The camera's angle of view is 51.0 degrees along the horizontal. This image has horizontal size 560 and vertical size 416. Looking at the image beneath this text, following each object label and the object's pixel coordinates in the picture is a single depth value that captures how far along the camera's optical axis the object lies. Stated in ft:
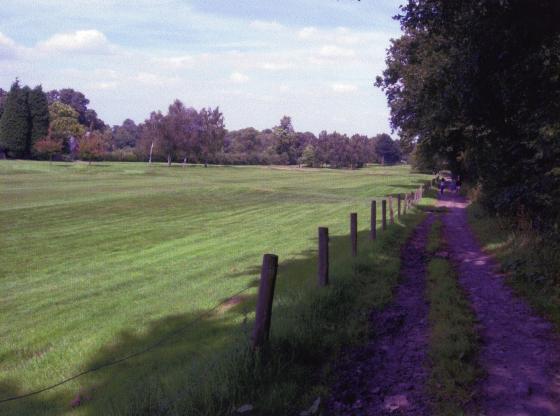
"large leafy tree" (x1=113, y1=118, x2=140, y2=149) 577.02
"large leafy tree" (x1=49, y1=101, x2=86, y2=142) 321.73
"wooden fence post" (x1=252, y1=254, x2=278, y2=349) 19.38
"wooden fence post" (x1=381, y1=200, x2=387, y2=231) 59.24
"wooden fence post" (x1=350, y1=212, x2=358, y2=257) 39.32
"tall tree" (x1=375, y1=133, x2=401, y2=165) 647.97
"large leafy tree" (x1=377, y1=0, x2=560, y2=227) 34.32
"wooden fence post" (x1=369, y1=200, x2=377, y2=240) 50.19
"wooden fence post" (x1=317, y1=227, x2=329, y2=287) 28.58
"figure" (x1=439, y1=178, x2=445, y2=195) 155.22
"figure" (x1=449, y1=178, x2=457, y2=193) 176.69
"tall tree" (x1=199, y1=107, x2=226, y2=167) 351.67
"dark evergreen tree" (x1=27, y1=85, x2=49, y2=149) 308.40
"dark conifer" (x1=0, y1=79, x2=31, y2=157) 301.63
